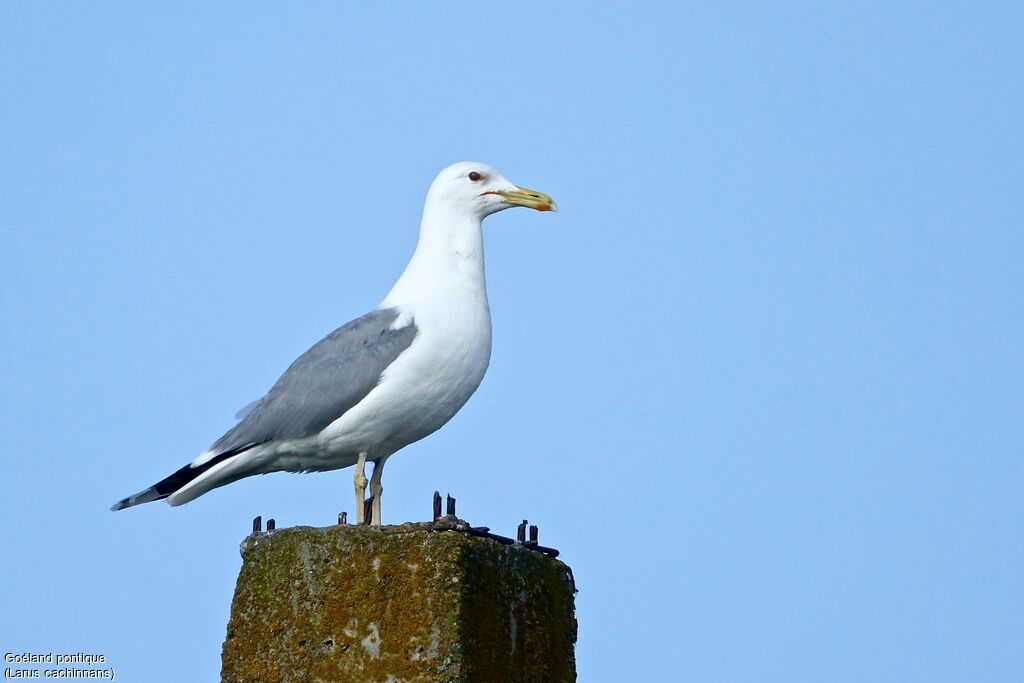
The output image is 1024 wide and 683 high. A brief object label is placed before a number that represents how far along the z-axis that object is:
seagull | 17.72
